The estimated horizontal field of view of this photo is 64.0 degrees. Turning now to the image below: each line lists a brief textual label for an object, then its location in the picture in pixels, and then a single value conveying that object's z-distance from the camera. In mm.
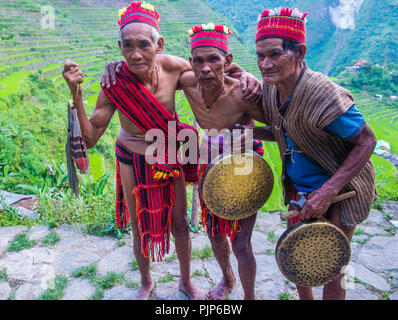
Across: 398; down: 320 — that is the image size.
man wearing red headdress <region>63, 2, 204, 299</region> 2076
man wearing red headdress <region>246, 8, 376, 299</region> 1657
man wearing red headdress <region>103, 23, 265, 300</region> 2061
